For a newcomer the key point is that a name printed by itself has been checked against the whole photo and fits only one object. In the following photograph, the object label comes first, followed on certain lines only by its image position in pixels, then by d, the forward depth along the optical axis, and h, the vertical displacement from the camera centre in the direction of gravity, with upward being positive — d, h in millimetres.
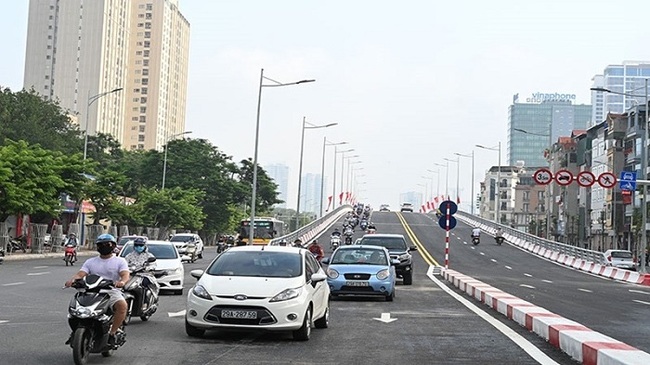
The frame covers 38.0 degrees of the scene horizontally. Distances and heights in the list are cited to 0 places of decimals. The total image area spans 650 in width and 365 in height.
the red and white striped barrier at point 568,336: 9914 -1308
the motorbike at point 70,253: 40219 -1638
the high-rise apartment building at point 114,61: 152750 +26746
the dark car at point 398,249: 30516 -675
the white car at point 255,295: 12680 -989
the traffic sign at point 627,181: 42188 +2579
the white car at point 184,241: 48562 -1129
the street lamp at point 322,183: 89775 +4303
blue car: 22062 -1187
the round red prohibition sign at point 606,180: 43375 +2674
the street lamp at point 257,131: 50775 +5072
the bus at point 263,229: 61656 -396
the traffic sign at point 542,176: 45125 +2839
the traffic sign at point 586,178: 43750 +2727
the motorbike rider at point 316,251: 32500 -878
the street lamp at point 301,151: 69462 +5468
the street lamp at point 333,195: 119250 +3864
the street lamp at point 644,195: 43950 +2193
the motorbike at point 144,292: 14430 -1156
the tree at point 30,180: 47125 +1715
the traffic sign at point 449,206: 33469 +864
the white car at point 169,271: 23297 -1291
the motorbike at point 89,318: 9992 -1103
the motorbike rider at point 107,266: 11039 -584
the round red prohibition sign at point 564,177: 42781 +2672
